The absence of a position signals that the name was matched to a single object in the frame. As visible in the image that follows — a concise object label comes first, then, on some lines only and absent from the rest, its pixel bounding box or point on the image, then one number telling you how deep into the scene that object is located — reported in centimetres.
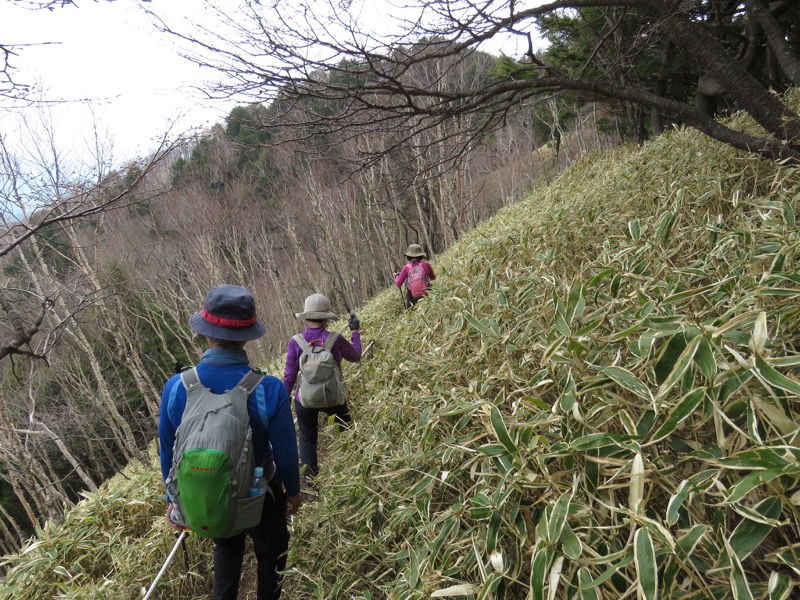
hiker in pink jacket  551
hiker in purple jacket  341
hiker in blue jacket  196
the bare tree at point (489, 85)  285
